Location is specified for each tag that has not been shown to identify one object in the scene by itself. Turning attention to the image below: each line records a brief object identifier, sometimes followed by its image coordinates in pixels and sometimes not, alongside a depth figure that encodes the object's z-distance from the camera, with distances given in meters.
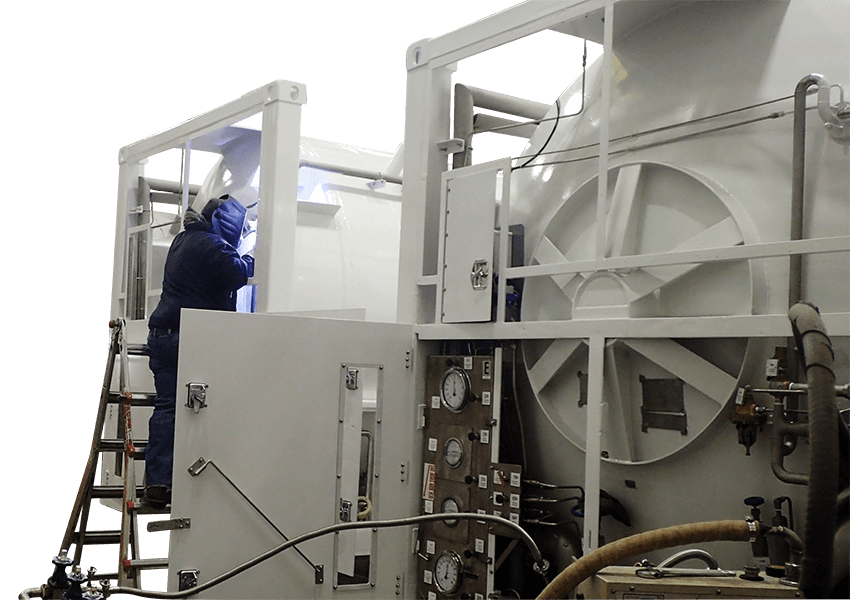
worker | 6.59
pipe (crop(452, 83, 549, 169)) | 6.60
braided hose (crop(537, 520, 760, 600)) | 3.69
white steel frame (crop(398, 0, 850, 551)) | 4.68
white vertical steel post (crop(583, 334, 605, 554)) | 5.13
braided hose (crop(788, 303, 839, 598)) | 2.85
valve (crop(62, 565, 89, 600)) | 3.76
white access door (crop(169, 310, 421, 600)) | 5.55
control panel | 5.89
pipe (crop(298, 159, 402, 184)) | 8.16
